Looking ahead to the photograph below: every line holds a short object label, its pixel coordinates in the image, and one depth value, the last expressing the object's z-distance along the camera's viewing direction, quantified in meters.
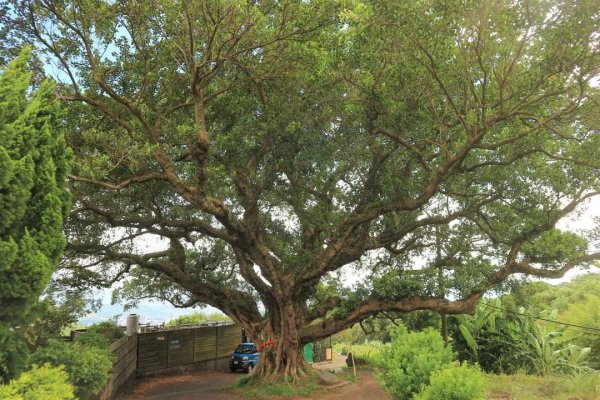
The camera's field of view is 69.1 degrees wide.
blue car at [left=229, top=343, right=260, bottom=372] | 22.00
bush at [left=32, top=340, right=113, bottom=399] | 7.81
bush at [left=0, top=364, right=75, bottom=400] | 5.12
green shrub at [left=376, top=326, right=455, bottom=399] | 7.74
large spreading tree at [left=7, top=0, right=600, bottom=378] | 8.85
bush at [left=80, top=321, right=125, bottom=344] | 14.38
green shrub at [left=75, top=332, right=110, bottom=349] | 10.26
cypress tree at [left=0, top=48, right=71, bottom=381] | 5.05
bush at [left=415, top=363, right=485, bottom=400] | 6.38
